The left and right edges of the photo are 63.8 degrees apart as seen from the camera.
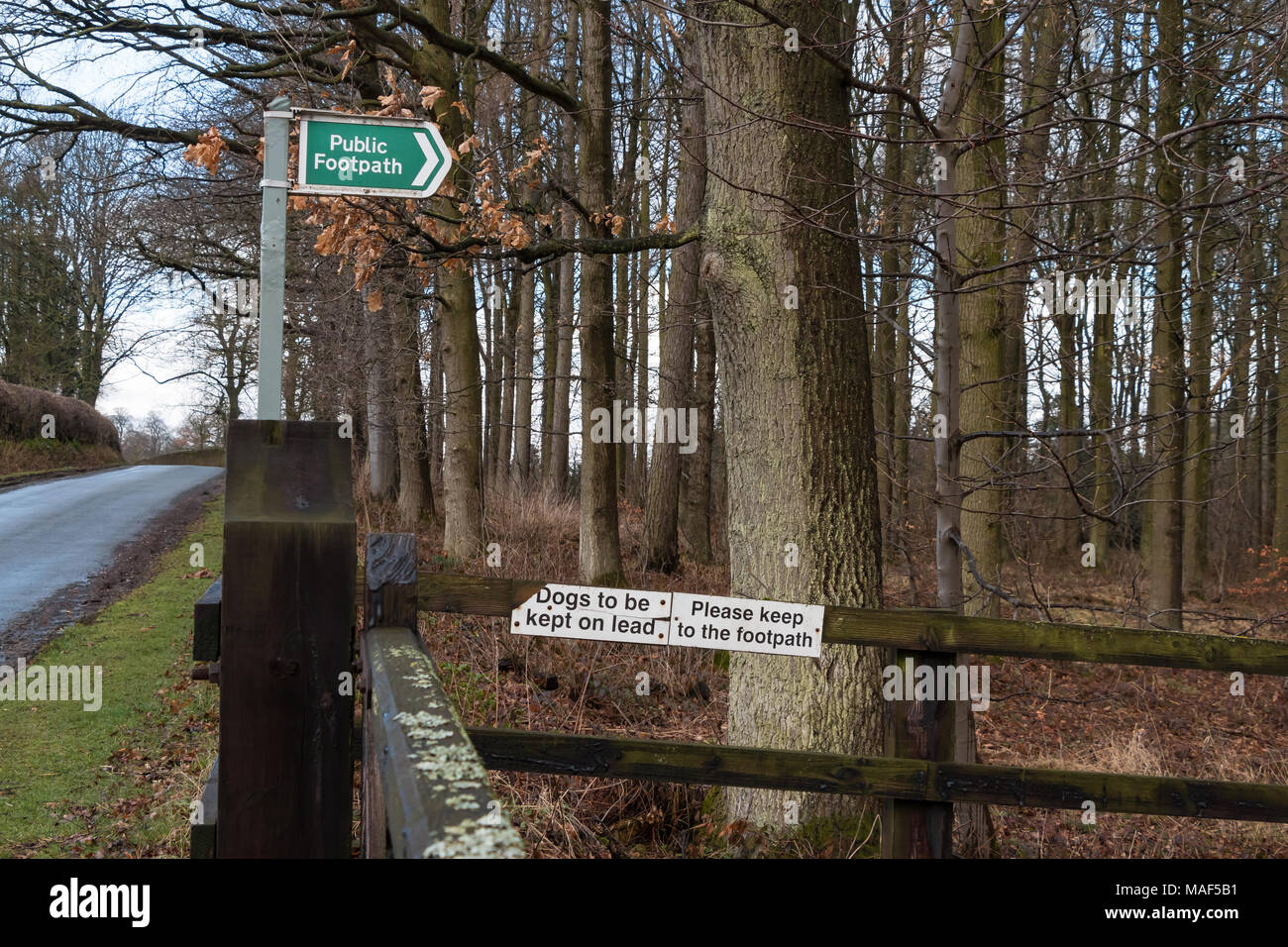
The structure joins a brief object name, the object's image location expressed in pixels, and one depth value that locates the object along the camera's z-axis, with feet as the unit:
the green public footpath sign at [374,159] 12.48
